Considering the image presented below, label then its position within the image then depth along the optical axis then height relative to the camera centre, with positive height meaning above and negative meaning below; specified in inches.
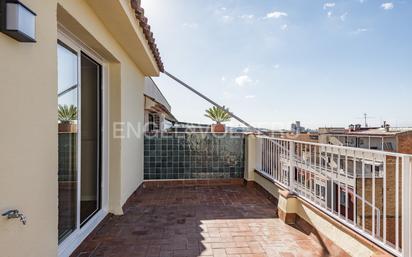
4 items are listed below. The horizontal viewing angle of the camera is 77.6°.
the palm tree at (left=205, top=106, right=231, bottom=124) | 303.4 +20.4
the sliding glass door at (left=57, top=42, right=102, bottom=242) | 116.0 -3.3
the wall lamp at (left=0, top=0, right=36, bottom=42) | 56.4 +25.7
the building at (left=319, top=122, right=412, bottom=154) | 591.5 -21.8
